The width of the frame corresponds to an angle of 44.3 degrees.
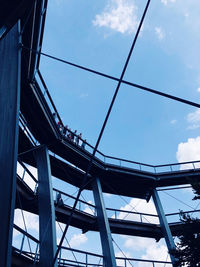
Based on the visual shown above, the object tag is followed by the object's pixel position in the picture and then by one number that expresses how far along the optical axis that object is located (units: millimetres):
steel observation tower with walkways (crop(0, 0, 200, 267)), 5492
